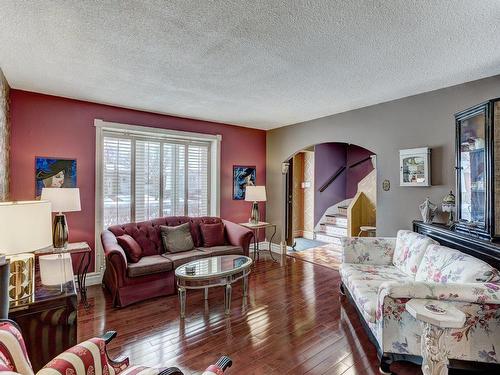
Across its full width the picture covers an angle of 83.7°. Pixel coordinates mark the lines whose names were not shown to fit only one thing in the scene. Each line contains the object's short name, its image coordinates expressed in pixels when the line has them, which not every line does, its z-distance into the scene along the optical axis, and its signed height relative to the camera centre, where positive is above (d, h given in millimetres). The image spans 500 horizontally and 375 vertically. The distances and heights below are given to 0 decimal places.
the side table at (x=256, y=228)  5090 -684
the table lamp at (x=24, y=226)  1365 -182
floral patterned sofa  1957 -918
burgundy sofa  3270 -900
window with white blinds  4266 +227
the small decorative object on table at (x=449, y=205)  3156 -168
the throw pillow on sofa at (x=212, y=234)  4469 -713
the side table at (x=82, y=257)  3139 -923
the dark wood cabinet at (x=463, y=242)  2303 -492
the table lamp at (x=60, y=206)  3191 -174
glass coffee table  2930 -904
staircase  6801 -902
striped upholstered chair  1121 -771
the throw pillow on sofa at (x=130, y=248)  3542 -742
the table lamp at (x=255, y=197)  5246 -120
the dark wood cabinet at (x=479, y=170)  2381 +191
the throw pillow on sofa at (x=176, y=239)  4086 -716
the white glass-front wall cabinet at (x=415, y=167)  3484 +306
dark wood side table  1713 -841
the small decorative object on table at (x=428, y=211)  3357 -249
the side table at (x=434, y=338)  1772 -977
